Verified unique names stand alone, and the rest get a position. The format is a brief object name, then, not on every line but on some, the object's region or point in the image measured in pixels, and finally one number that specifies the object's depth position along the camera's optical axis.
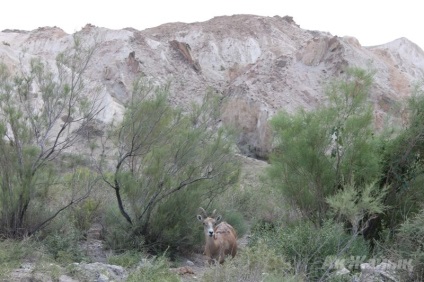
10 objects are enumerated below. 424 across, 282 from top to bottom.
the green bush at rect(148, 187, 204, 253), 14.62
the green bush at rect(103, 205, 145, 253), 14.16
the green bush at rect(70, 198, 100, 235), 15.10
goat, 13.26
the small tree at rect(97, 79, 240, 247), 14.15
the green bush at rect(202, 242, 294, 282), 8.64
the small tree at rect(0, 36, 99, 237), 13.21
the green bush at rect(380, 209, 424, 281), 10.02
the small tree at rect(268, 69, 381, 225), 14.47
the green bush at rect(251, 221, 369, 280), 11.10
